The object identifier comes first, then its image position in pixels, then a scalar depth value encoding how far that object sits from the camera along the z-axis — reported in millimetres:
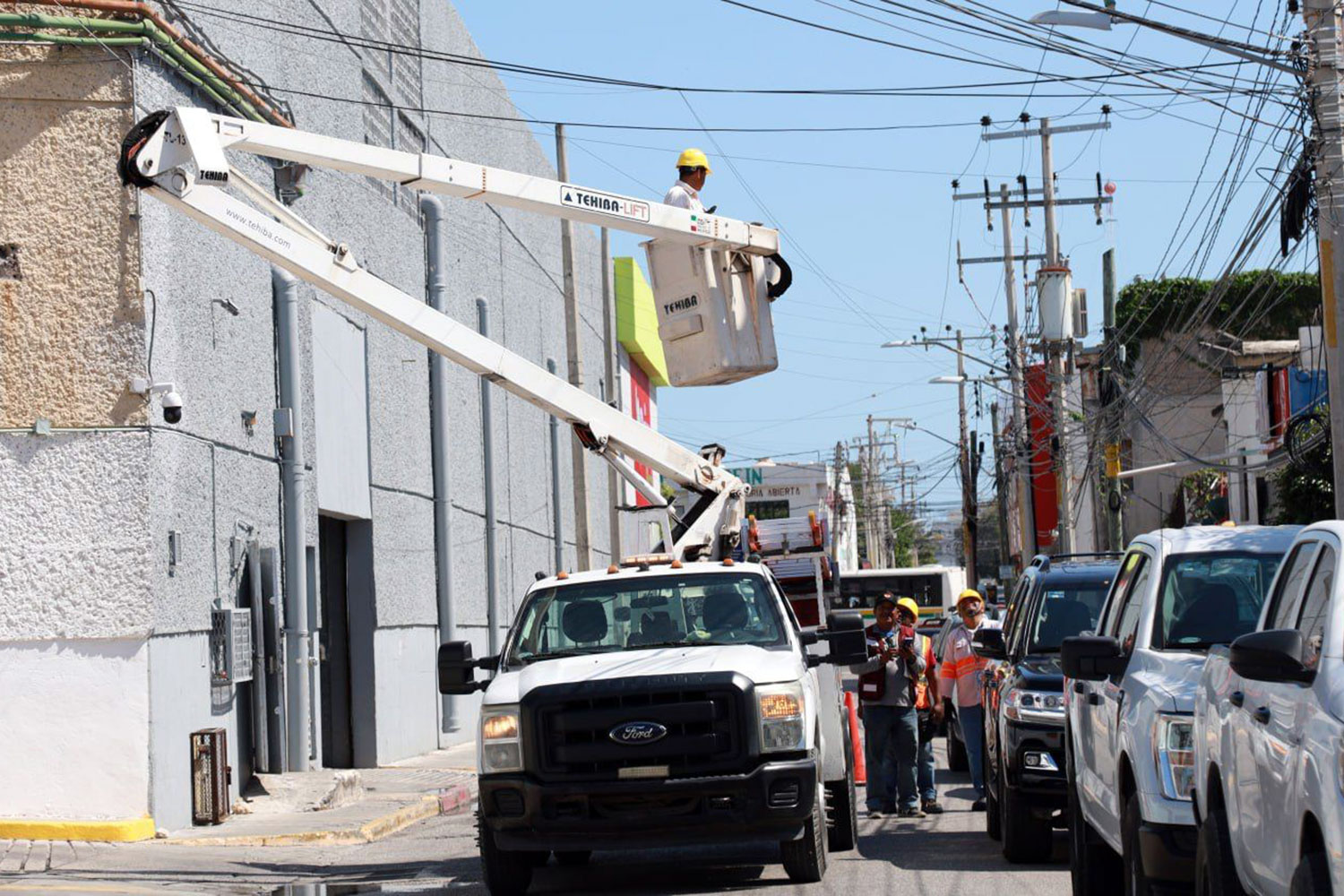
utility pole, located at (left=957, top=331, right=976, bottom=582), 77188
